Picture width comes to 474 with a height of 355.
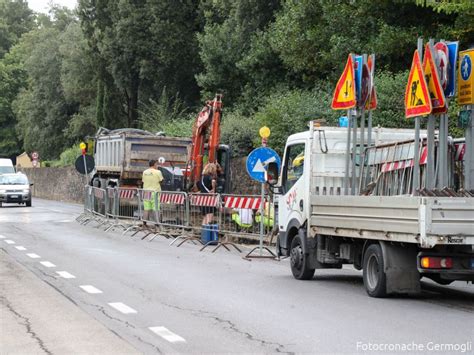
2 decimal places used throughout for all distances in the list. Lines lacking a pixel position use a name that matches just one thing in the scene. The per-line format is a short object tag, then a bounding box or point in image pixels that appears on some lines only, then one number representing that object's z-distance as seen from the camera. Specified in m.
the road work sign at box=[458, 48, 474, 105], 10.52
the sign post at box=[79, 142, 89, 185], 30.91
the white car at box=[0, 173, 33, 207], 40.62
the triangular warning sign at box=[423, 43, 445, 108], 10.38
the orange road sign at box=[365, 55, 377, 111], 12.55
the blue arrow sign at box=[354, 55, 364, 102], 12.63
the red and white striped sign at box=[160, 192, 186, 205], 21.36
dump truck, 29.58
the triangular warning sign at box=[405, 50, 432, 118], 10.30
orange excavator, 23.59
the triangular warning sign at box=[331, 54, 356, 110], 12.46
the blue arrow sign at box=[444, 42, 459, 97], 10.37
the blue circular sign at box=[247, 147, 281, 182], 18.02
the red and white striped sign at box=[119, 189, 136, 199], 23.86
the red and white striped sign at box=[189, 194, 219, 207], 20.20
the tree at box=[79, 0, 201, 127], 43.31
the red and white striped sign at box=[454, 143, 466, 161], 11.16
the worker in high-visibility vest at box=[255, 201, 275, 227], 19.23
